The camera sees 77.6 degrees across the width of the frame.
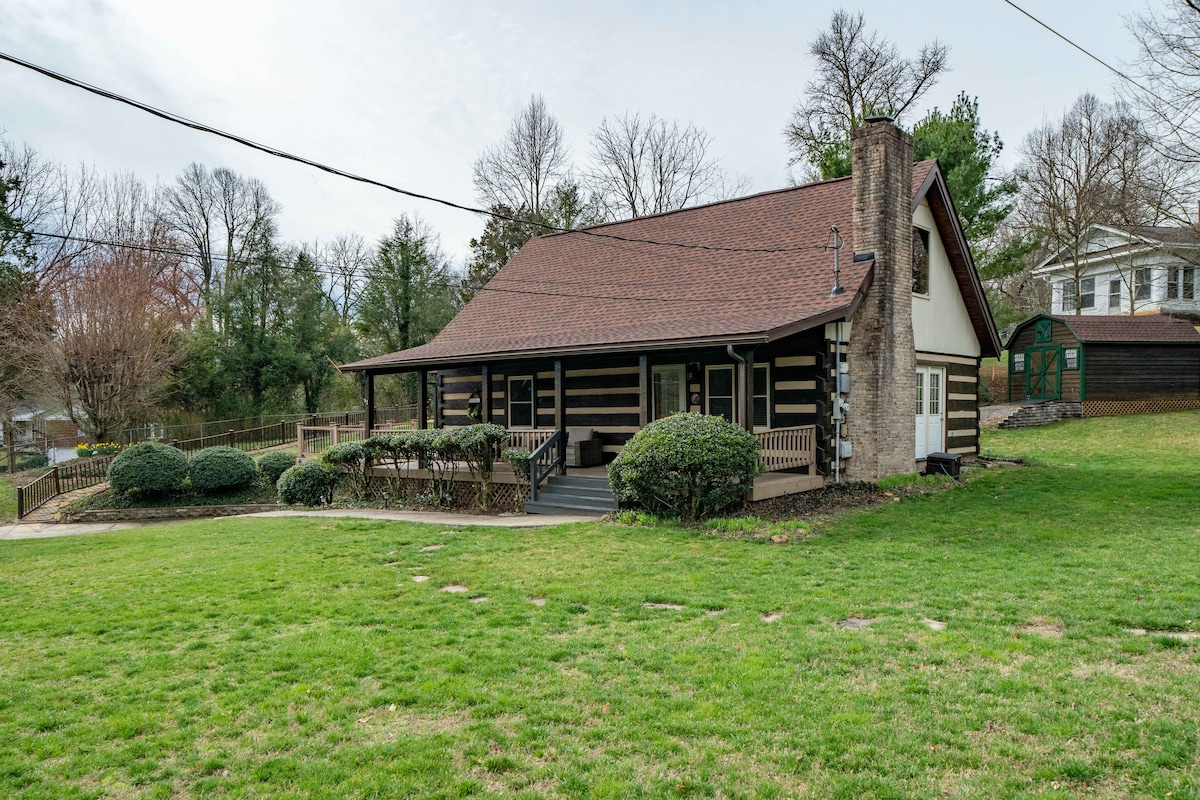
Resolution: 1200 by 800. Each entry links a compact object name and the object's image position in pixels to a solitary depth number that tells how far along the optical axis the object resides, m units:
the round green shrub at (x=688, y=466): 11.50
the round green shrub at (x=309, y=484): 16.47
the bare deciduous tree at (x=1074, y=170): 34.56
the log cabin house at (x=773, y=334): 14.08
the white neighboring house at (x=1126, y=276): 35.38
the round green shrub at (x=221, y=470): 19.09
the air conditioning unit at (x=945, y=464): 16.14
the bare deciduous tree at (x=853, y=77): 30.92
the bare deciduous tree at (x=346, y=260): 41.84
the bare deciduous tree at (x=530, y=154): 38.62
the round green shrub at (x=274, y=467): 20.06
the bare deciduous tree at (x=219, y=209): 37.91
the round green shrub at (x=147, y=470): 18.69
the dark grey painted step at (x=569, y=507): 13.36
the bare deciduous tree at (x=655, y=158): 37.59
